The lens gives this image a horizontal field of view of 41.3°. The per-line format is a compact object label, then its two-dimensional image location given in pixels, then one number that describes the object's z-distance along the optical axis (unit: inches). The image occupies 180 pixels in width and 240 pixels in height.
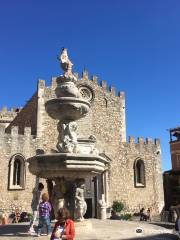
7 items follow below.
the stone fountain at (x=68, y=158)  262.1
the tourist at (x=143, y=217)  606.4
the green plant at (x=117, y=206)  721.9
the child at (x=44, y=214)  235.3
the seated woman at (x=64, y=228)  170.9
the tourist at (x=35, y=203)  256.8
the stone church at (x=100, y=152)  636.6
